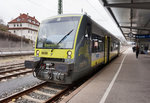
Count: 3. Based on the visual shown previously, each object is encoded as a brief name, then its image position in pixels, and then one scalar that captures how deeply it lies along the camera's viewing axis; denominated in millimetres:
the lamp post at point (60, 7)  35962
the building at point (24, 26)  58156
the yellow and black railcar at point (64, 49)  5617
